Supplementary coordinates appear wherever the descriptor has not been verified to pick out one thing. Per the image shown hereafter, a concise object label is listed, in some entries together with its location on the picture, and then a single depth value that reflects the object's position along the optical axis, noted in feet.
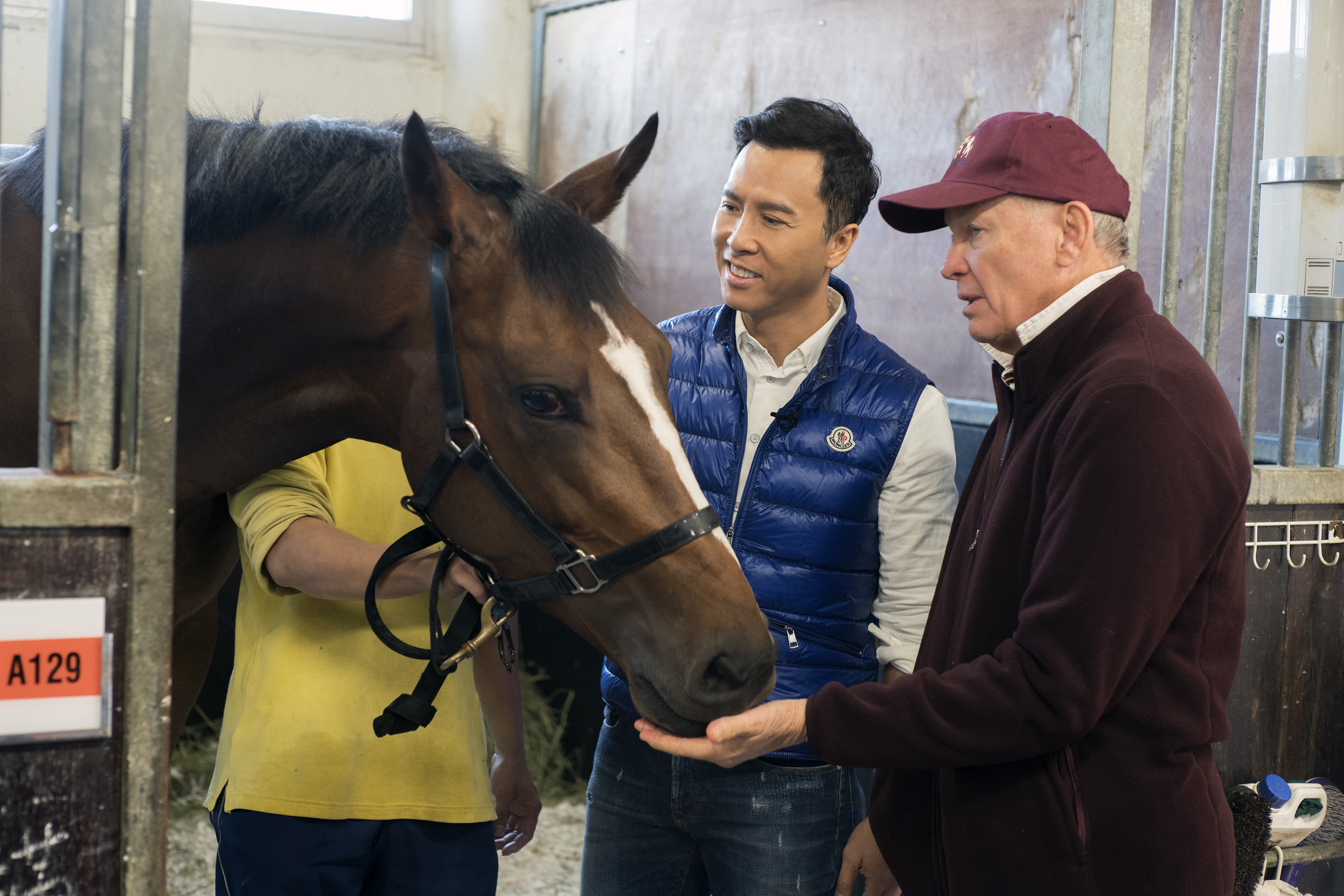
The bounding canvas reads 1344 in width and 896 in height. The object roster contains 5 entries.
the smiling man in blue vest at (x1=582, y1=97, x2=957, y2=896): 4.64
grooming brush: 5.47
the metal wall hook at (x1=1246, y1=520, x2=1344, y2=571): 5.90
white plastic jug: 5.63
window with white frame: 12.80
